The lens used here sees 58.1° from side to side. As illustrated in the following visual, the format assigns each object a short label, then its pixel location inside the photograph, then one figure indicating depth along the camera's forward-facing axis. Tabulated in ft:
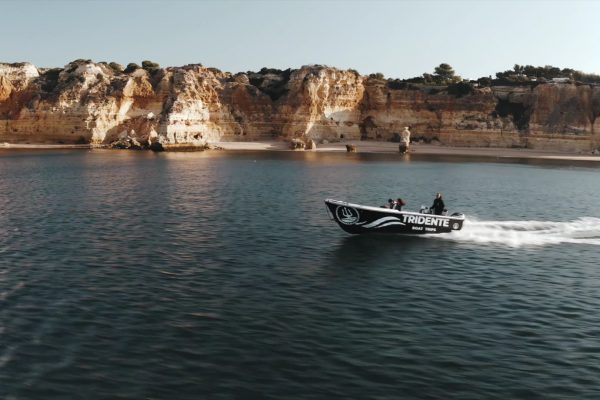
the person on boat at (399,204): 113.29
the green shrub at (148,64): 517.96
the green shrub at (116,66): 505.66
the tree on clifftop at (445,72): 558.97
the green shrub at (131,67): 475.72
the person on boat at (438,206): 117.70
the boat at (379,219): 110.52
